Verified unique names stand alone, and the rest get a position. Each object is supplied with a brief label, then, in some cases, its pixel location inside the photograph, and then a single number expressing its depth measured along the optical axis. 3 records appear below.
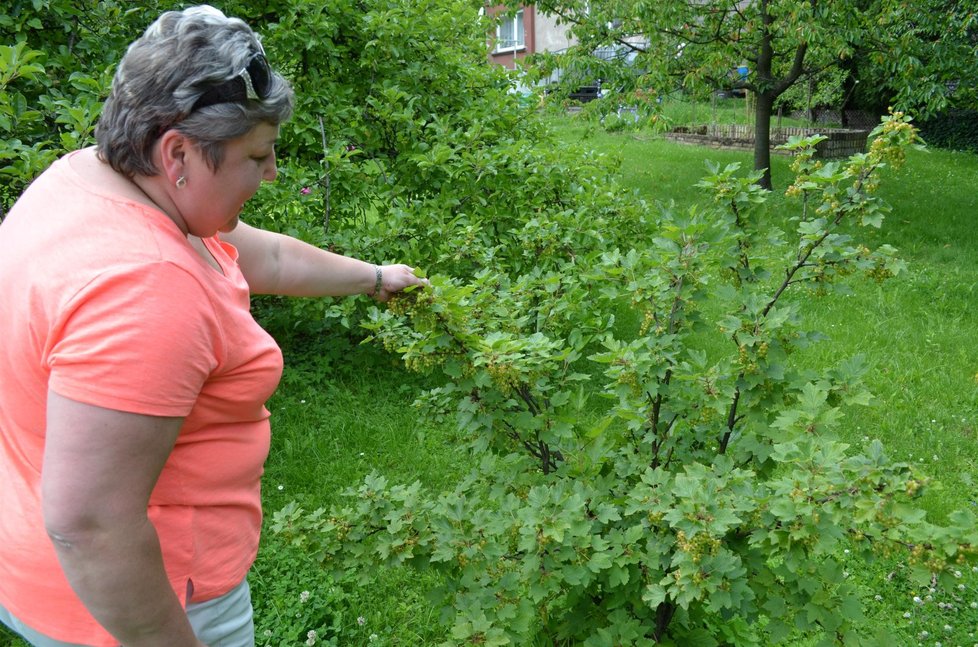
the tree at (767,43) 8.94
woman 1.16
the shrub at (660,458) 1.88
